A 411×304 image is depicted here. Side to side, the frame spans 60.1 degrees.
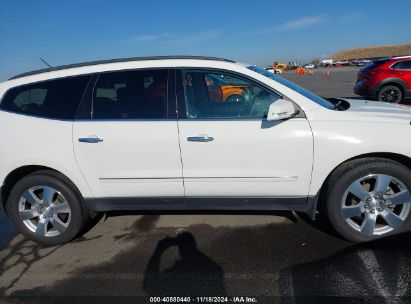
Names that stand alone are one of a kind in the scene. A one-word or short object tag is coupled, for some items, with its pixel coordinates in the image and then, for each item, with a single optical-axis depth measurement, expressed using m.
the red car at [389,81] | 11.54
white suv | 3.10
